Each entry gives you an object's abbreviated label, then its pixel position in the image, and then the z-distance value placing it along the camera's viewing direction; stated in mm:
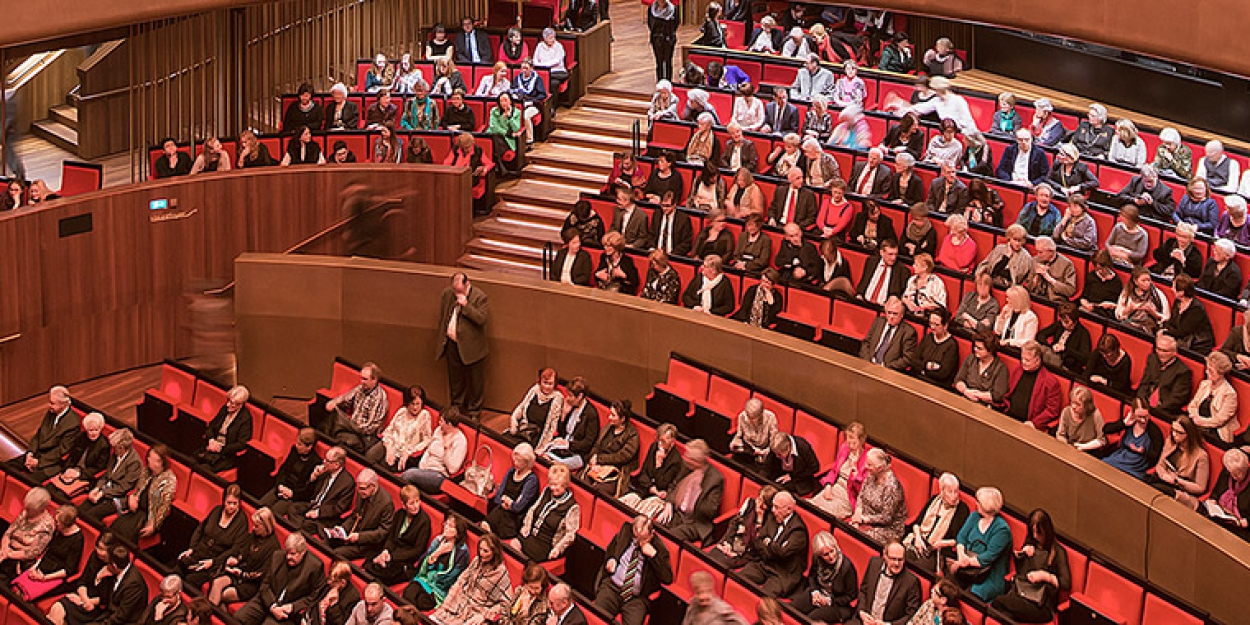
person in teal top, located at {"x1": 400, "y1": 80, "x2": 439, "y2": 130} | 11141
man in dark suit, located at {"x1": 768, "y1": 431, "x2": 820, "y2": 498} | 7086
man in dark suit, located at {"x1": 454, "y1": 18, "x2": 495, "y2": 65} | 13062
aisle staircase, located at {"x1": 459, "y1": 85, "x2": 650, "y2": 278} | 10273
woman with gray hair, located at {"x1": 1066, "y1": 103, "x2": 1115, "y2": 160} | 9852
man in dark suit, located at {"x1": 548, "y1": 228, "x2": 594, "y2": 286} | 8828
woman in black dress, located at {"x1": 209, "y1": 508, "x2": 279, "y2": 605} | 6582
